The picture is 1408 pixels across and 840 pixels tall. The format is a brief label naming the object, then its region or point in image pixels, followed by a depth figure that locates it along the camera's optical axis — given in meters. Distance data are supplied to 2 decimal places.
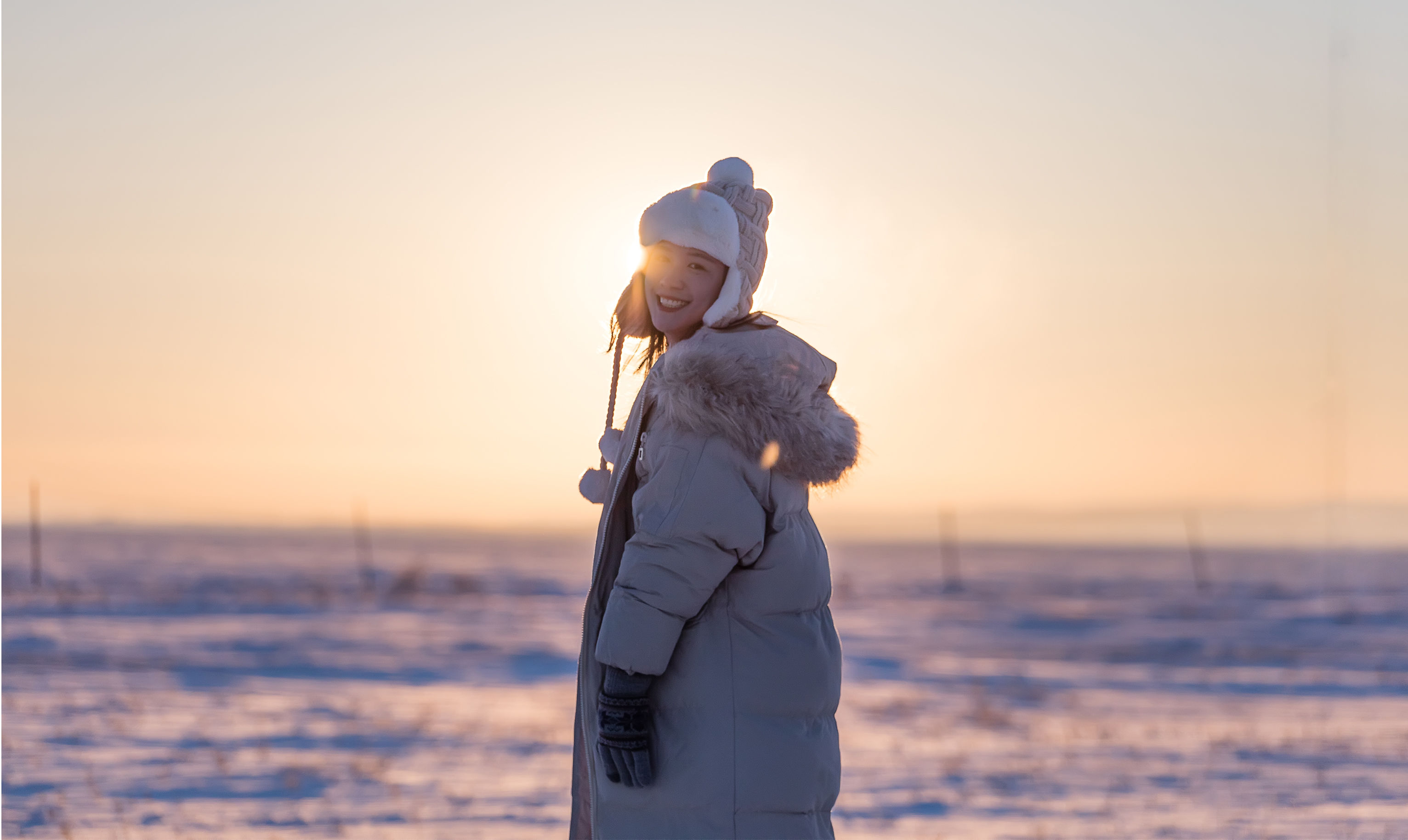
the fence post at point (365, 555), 28.86
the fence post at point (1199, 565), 31.23
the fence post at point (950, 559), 32.39
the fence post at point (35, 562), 25.71
